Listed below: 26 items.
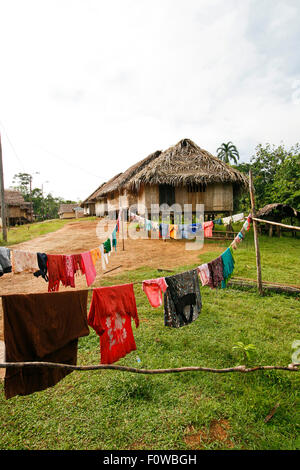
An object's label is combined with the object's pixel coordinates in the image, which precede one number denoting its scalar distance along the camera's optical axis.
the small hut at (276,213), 13.25
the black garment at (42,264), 3.86
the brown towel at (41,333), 2.31
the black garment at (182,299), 3.24
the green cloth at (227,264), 4.21
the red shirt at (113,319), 2.72
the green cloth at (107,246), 5.74
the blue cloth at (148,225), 10.26
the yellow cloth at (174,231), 9.37
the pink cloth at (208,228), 9.80
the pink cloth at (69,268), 4.12
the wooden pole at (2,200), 13.77
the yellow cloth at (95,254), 4.72
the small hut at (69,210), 42.75
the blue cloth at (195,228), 9.52
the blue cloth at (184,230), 9.27
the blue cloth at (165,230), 9.62
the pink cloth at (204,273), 3.84
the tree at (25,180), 41.09
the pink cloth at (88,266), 4.33
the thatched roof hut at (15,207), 30.14
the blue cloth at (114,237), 7.52
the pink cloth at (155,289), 3.14
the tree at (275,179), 15.19
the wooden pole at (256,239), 5.80
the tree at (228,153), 33.75
